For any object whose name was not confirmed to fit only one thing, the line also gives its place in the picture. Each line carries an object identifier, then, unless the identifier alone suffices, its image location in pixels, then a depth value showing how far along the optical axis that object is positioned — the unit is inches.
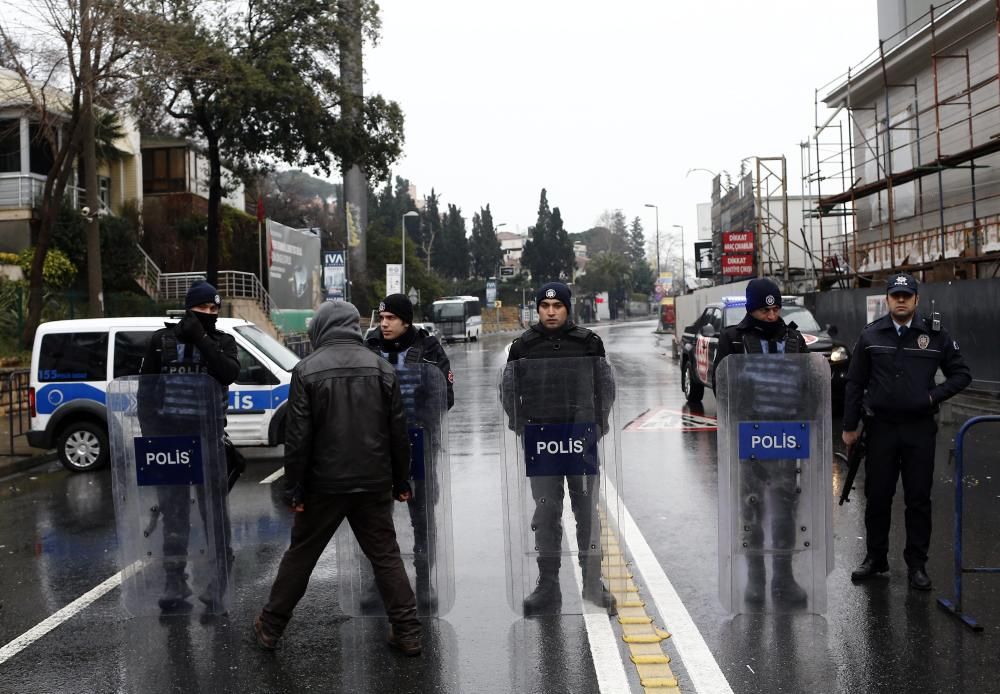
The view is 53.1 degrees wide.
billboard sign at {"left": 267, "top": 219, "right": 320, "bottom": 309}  1430.9
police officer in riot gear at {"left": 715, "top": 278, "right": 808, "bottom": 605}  221.6
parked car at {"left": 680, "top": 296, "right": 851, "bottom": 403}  590.2
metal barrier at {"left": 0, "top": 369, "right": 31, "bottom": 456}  540.7
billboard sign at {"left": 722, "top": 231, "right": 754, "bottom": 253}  1588.3
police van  461.7
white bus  2460.6
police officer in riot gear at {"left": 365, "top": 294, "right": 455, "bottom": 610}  225.5
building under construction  842.2
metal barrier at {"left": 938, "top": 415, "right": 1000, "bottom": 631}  213.6
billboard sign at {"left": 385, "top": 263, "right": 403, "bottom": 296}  1782.7
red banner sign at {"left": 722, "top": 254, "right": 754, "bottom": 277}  1568.7
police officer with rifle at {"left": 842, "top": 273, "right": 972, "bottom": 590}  235.3
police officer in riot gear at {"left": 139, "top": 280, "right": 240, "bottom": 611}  231.3
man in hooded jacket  198.4
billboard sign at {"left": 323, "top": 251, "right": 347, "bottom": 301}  1441.9
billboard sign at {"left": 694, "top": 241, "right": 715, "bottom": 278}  2600.6
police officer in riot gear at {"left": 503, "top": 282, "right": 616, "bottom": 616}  220.2
